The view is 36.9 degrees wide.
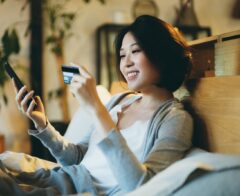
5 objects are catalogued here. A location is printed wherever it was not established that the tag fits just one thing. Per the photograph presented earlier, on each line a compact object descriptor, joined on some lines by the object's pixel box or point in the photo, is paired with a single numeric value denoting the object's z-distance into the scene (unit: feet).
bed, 2.23
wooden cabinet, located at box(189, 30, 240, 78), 3.51
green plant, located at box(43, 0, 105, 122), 8.64
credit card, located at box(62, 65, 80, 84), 3.14
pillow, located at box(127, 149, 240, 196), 2.20
